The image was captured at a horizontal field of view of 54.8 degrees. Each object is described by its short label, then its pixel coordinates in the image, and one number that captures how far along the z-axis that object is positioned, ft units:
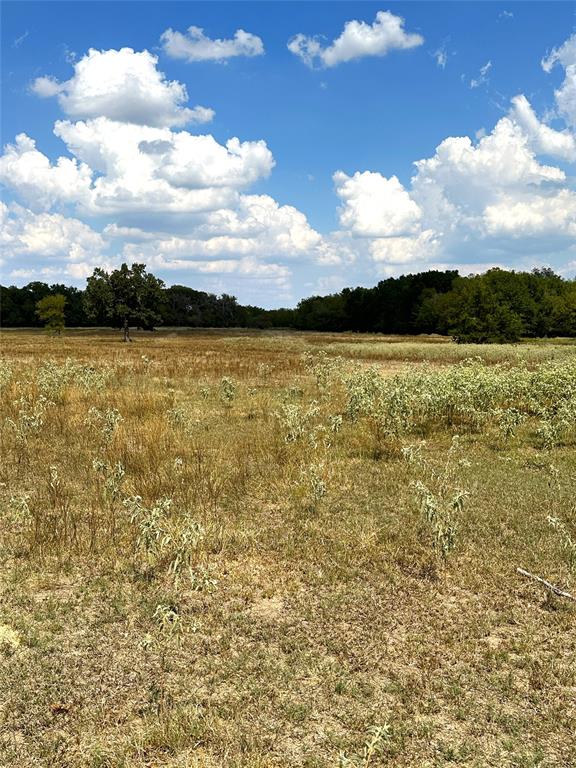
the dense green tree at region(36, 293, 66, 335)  243.21
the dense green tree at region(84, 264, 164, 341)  223.30
